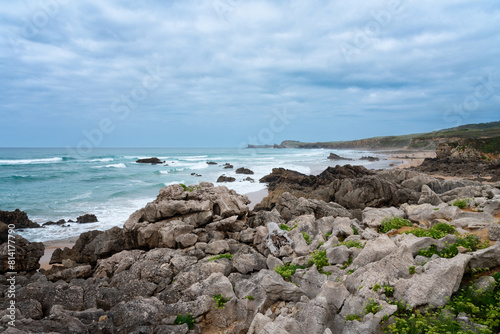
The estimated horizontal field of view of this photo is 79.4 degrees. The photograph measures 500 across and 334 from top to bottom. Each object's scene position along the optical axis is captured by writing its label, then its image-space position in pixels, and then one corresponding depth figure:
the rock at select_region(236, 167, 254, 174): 49.84
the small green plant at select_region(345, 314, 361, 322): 6.14
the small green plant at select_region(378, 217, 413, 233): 11.53
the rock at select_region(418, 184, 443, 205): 15.11
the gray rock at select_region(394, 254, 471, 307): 5.93
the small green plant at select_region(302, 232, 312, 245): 11.38
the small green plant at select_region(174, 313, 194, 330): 7.74
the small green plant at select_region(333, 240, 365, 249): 9.63
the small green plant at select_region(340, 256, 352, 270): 8.55
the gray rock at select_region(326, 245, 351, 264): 8.90
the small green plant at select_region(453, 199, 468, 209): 12.58
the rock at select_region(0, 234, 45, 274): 11.97
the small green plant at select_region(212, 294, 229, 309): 8.20
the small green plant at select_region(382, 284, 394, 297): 6.39
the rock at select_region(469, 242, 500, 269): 6.34
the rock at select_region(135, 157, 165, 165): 79.69
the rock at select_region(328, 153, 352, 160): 80.13
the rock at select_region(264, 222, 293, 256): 11.31
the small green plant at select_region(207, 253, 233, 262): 10.99
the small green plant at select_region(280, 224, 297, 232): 13.05
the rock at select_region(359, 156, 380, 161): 74.03
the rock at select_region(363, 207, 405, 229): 12.36
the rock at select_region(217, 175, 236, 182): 40.59
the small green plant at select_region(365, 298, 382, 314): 6.03
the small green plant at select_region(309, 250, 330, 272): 8.97
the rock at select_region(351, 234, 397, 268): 8.16
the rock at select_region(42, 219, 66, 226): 21.08
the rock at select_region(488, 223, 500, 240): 7.92
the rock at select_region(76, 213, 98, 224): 21.30
